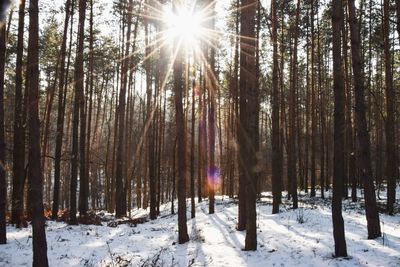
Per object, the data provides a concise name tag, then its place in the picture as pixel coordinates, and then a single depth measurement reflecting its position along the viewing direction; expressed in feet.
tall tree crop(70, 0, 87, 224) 53.26
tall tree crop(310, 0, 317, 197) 72.28
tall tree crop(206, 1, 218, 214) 59.26
